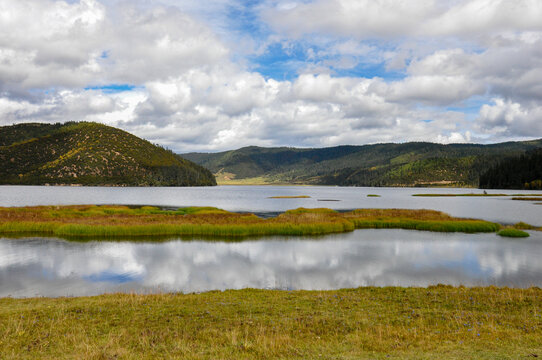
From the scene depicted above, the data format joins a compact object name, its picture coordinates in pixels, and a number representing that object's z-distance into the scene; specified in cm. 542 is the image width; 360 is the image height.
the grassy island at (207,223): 5434
